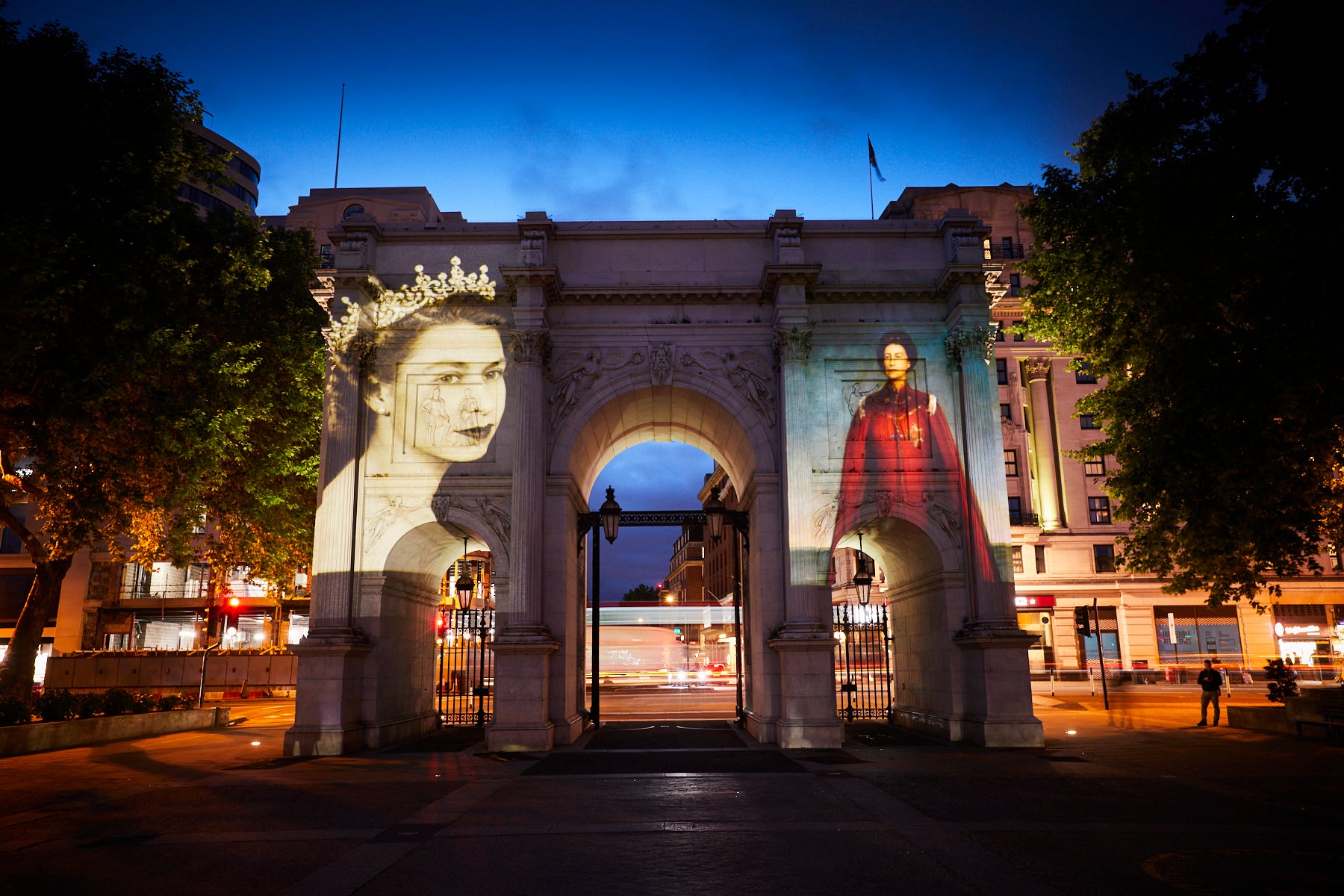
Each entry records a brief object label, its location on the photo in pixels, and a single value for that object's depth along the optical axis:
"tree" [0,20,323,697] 20.02
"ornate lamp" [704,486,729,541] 24.67
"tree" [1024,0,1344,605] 16.50
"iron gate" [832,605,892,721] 25.83
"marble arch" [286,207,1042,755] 22.38
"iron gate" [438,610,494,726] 23.50
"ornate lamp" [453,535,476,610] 24.48
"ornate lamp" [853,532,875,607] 25.42
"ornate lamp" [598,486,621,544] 25.14
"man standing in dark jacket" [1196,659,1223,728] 23.69
